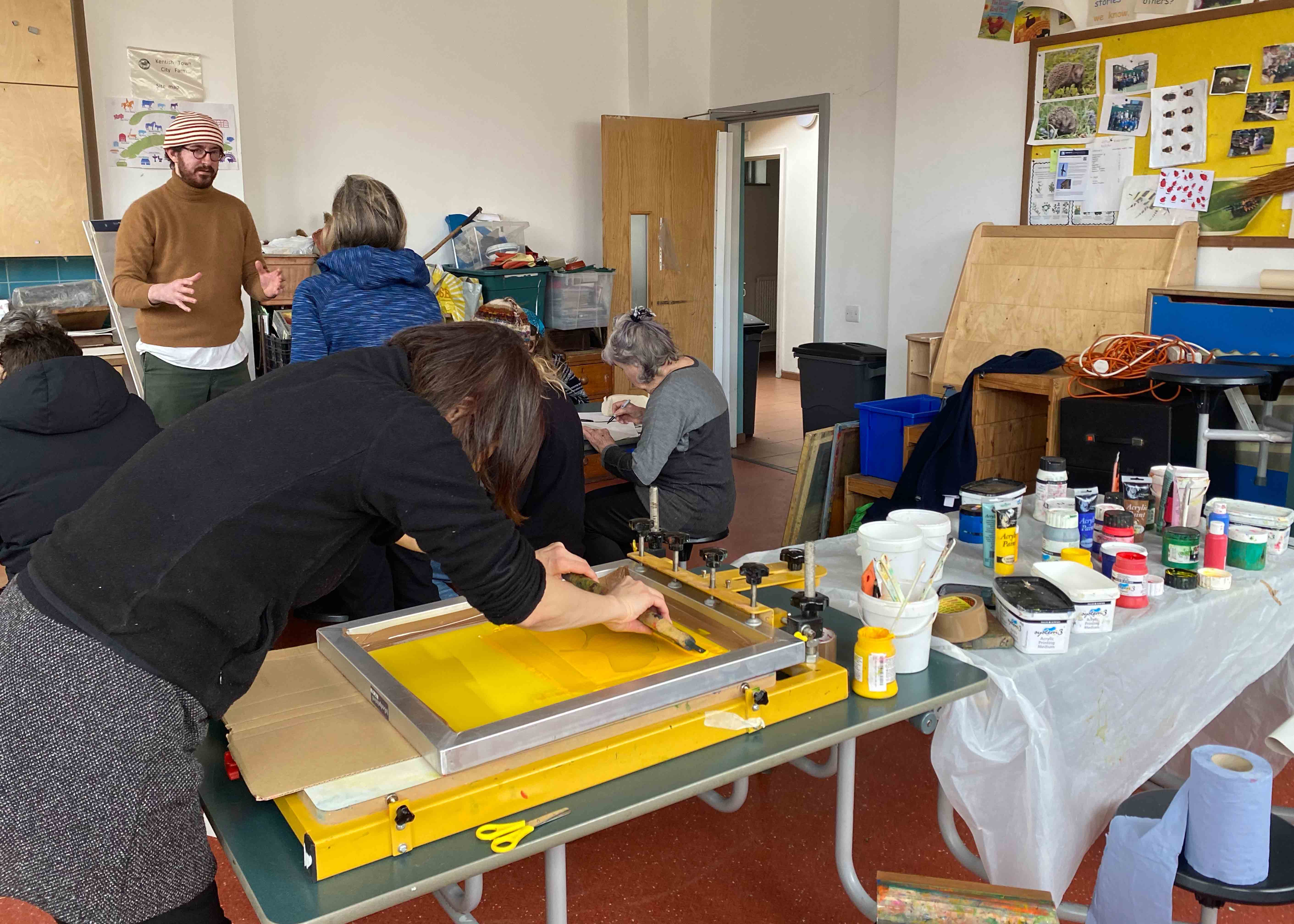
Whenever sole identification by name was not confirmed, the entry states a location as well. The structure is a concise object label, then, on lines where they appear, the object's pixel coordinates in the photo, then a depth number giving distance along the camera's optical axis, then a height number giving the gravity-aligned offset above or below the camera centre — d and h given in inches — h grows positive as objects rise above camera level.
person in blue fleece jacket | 111.3 -3.6
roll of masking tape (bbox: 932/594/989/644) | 70.1 -25.5
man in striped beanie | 138.6 -3.3
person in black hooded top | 90.1 -17.0
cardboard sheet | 49.1 -24.8
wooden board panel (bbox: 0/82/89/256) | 164.2 +12.5
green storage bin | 219.3 -7.8
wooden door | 243.6 +9.3
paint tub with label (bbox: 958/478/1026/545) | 89.4 -21.7
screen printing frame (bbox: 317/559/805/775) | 48.9 -23.4
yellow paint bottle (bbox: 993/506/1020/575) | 85.1 -24.1
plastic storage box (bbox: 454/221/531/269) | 228.8 +1.4
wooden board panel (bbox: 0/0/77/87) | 161.0 +32.4
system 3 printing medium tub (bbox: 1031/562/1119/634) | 73.1 -25.0
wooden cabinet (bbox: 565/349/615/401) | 238.4 -28.7
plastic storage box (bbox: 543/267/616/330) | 231.8 -11.5
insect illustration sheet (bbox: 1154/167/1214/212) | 161.2 +8.9
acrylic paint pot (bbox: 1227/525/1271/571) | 86.0 -25.0
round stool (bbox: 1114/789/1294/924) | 58.7 -36.5
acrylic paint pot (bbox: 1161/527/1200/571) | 83.4 -24.3
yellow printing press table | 45.3 -27.2
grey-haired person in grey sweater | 121.6 -22.3
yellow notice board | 152.5 +29.0
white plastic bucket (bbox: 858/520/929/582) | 67.4 -19.6
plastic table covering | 68.0 -32.7
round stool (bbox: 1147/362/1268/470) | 114.9 -15.4
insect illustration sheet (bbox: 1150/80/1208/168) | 160.9 +19.1
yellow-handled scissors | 47.9 -27.2
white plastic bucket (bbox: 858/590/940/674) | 65.2 -23.8
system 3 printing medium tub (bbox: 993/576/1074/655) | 69.7 -25.2
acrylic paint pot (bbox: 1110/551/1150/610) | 78.6 -25.2
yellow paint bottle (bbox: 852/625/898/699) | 61.9 -24.8
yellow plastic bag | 213.0 -9.9
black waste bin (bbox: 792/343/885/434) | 209.3 -27.0
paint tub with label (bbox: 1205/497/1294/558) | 88.1 -23.2
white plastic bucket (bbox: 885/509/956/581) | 70.6 -20.2
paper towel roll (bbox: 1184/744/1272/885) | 57.9 -32.5
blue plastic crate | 162.7 -29.6
